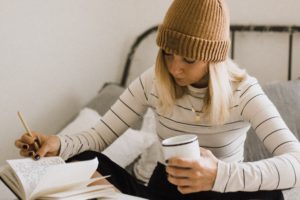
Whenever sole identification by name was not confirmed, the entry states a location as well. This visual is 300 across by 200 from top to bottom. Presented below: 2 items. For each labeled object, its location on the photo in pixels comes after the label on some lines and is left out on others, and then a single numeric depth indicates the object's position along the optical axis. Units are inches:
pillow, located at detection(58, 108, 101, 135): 74.9
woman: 43.9
